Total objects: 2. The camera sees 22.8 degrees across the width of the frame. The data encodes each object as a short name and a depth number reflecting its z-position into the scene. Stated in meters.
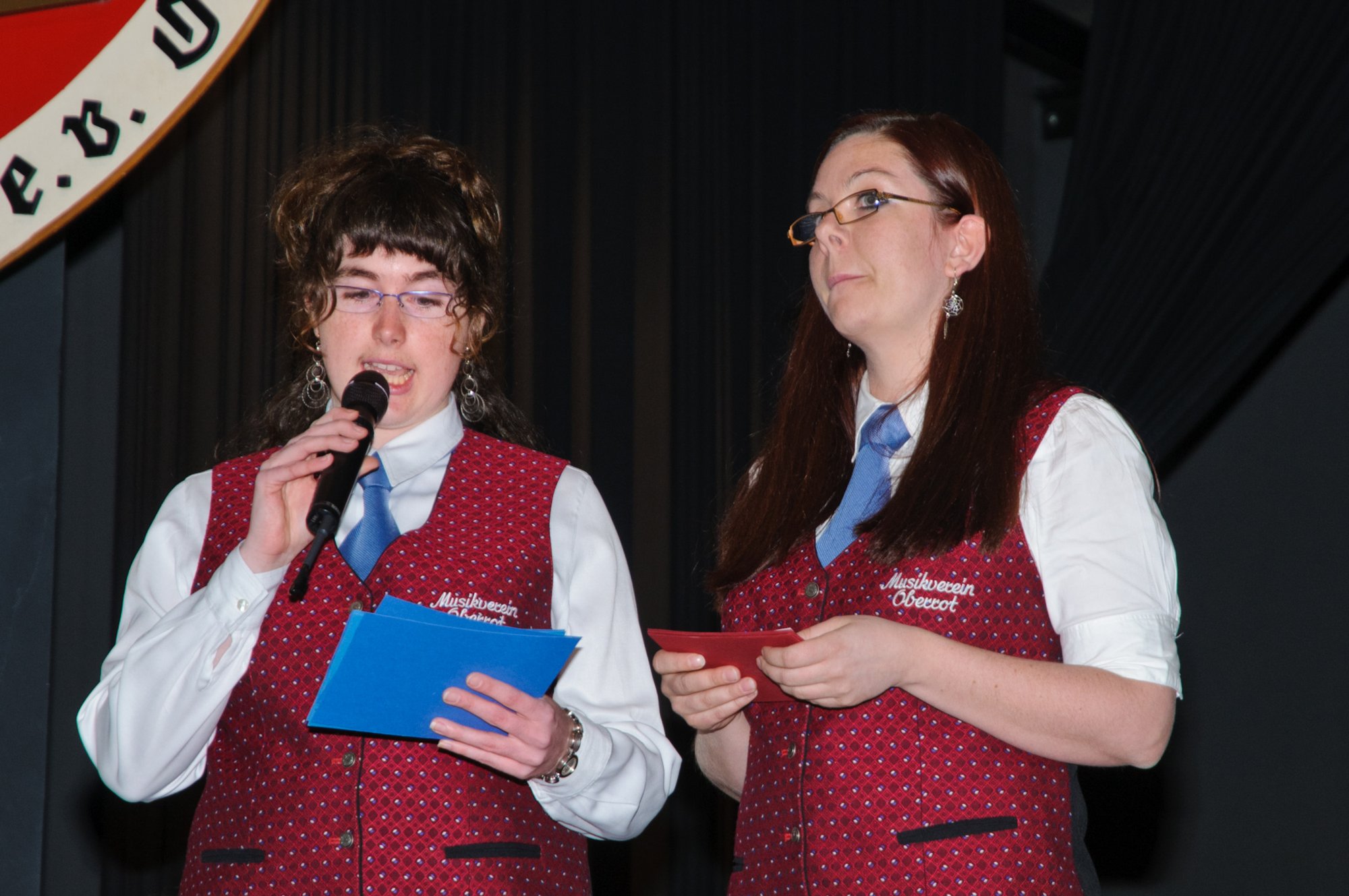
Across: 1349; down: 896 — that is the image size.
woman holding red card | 2.93
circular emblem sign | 3.85
